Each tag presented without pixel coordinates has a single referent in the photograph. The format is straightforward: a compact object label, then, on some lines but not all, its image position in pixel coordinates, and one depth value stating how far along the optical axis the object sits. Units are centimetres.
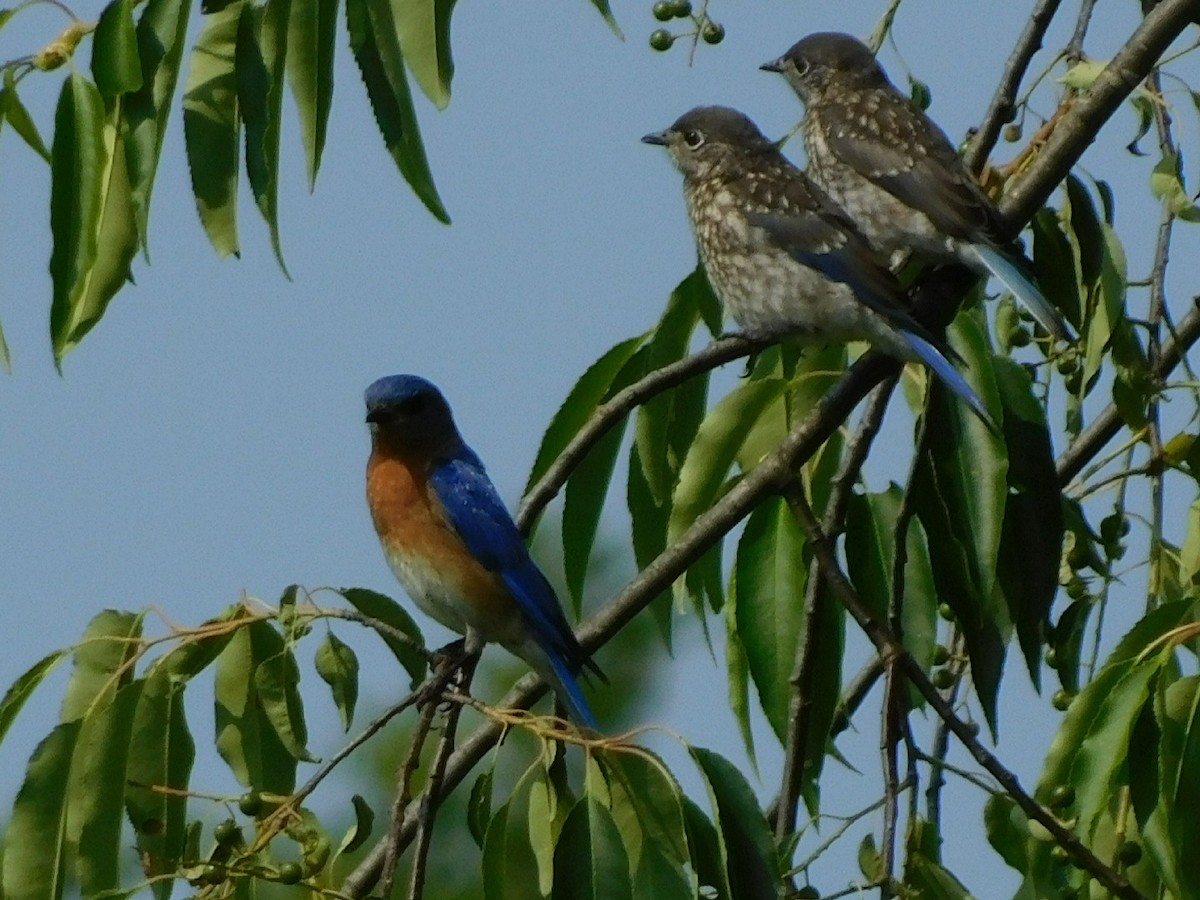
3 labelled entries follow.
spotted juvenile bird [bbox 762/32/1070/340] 915
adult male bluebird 879
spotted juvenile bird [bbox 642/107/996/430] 855
